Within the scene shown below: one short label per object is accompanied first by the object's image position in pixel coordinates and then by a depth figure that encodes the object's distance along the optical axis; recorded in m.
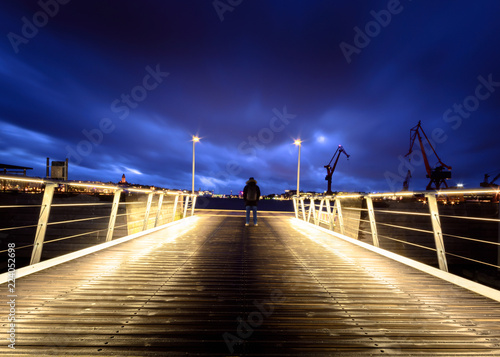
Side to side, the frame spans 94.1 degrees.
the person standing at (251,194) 8.63
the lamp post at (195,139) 17.42
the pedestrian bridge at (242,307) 1.81
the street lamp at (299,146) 17.58
